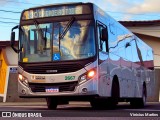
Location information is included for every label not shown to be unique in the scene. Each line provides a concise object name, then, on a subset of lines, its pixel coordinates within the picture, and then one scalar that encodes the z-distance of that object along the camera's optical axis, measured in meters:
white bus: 13.94
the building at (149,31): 35.00
